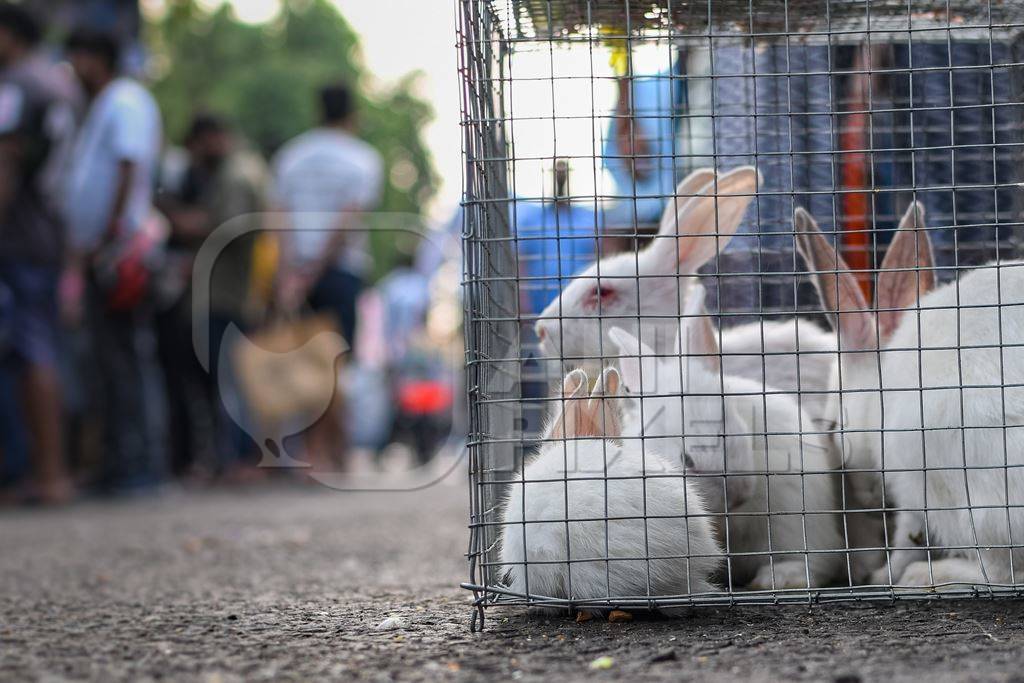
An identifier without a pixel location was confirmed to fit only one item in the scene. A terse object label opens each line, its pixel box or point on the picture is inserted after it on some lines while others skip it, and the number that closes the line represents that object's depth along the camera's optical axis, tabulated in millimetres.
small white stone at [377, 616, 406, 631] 2311
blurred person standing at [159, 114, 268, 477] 7230
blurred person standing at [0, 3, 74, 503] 5895
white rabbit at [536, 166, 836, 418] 2859
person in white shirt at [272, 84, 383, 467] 7199
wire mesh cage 2211
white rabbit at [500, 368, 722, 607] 2201
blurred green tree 23594
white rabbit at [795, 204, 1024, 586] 2205
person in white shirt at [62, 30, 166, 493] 6109
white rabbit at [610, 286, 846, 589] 2447
